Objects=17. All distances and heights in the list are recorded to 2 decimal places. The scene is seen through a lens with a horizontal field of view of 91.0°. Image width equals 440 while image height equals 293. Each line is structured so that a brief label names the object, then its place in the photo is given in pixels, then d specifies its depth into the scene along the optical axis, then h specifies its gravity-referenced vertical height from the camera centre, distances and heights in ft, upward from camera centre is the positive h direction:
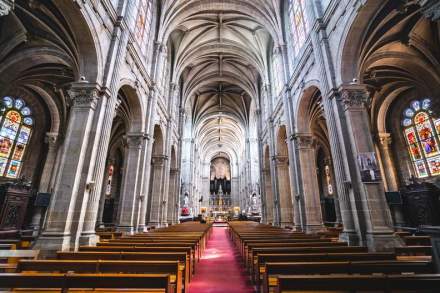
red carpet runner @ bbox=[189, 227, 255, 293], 15.16 -4.93
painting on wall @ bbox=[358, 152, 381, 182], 22.29 +4.73
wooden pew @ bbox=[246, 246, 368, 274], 14.90 -2.38
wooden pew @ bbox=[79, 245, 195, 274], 15.70 -2.41
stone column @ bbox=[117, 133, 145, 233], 34.45 +4.63
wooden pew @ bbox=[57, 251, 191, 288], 13.26 -2.43
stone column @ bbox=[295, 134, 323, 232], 35.83 +5.12
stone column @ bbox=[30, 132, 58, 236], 47.93 +9.75
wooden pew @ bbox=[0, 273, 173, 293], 8.04 -2.37
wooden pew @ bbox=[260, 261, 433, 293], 10.37 -2.51
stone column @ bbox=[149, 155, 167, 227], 50.26 +5.90
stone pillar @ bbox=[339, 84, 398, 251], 20.67 +2.84
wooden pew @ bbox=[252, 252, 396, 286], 12.66 -2.42
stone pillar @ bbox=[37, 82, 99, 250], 20.03 +4.50
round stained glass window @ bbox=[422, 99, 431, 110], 45.41 +22.67
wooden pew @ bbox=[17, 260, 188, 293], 10.60 -2.47
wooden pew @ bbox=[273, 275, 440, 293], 7.86 -2.40
